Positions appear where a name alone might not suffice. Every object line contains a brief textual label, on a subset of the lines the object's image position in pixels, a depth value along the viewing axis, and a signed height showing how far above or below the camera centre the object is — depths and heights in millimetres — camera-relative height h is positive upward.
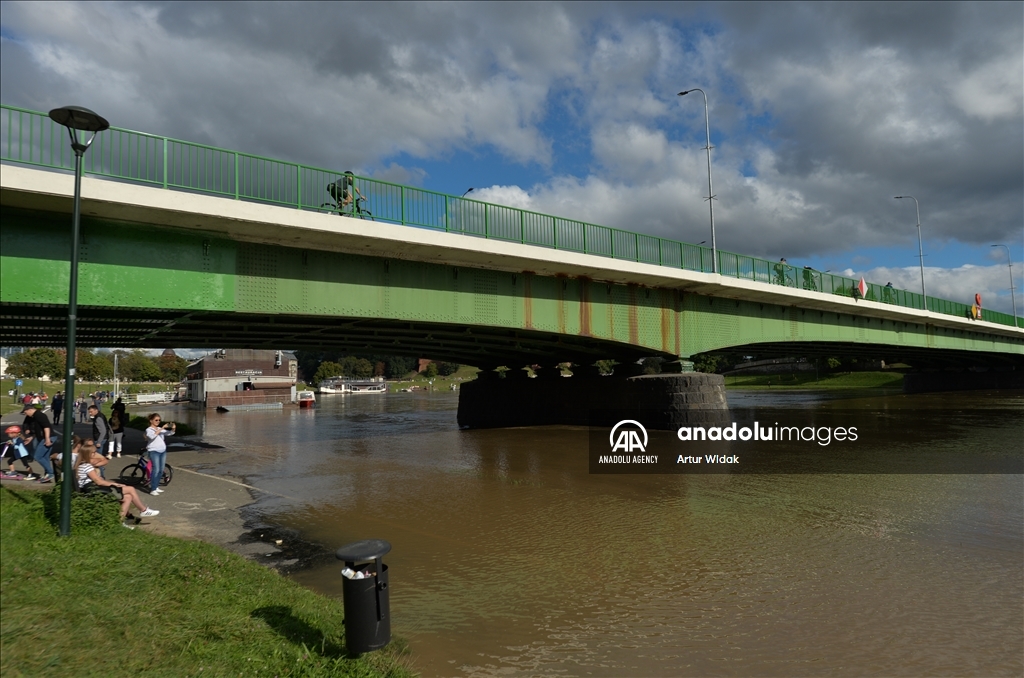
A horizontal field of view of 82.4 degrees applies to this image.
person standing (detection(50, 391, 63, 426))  19103 -616
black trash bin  4496 -1667
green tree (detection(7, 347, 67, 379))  79500 +3565
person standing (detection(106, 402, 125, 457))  15266 -1129
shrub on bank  6637 -1434
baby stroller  11031 -1173
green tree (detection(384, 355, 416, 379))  141875 +3462
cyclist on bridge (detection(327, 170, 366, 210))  13781 +4569
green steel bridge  10953 +2672
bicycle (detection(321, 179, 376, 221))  13719 +4333
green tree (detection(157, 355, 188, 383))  112762 +3895
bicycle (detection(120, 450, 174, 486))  11660 -1819
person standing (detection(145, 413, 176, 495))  11156 -1180
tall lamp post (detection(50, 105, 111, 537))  6801 +2741
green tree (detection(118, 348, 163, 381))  110769 +3700
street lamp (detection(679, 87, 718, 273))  22062 +4761
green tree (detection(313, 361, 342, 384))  109438 +2386
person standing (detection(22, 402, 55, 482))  10590 -853
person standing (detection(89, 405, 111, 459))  12953 -871
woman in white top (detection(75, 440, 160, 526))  8477 -1364
